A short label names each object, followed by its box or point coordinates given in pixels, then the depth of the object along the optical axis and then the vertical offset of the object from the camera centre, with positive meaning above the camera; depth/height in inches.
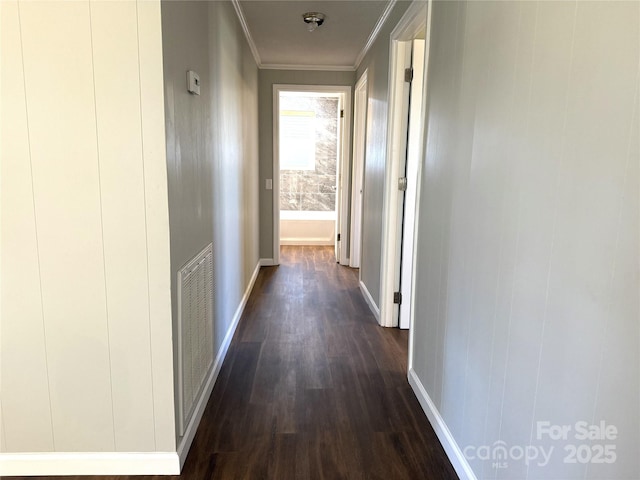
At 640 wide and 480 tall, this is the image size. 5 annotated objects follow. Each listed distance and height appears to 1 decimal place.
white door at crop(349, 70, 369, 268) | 175.6 +7.5
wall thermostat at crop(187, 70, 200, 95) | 71.4 +15.0
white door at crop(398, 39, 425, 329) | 118.8 -1.2
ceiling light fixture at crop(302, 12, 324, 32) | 129.0 +46.3
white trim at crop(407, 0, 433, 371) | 87.8 -2.2
